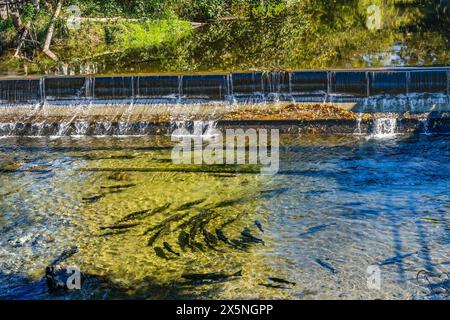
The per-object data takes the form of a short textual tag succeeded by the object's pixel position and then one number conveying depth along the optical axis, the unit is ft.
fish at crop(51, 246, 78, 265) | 36.22
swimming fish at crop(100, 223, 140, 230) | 40.24
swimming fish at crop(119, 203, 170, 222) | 41.83
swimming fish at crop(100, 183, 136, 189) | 48.34
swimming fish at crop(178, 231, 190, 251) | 37.14
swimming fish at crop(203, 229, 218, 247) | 37.20
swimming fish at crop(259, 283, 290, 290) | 31.99
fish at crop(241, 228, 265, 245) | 37.62
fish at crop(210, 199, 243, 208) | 43.50
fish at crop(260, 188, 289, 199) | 45.42
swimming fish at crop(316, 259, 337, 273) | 33.63
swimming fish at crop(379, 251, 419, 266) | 34.14
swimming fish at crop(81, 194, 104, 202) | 46.03
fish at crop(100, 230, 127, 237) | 39.32
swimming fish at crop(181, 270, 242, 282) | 33.04
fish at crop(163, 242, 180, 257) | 36.14
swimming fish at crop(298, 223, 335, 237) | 38.49
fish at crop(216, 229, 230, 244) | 37.61
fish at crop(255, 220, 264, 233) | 39.45
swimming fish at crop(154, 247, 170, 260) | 35.78
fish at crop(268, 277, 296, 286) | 32.37
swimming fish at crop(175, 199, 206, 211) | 43.30
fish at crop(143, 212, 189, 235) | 39.67
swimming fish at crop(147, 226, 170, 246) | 37.83
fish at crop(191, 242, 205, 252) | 36.47
